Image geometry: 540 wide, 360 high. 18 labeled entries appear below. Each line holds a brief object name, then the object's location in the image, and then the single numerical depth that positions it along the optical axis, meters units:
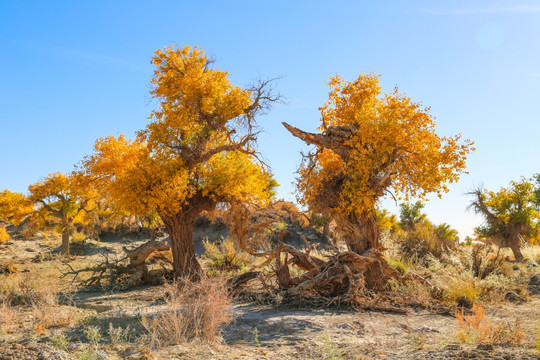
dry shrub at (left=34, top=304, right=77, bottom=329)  7.85
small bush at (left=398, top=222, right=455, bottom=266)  19.39
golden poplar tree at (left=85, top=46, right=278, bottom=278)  14.50
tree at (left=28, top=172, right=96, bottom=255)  27.36
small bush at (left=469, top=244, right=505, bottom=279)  14.37
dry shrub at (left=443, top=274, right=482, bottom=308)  10.39
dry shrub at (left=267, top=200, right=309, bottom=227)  15.93
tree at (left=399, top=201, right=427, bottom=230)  33.31
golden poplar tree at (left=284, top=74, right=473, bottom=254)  10.61
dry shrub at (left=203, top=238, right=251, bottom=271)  18.02
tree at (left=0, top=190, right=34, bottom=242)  27.91
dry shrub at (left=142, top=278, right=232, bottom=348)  6.50
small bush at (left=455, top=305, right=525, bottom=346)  5.82
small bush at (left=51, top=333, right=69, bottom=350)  5.96
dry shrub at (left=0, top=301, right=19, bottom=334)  7.39
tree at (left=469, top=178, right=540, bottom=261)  25.41
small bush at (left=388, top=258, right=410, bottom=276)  14.45
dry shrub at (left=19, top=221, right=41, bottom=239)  32.22
